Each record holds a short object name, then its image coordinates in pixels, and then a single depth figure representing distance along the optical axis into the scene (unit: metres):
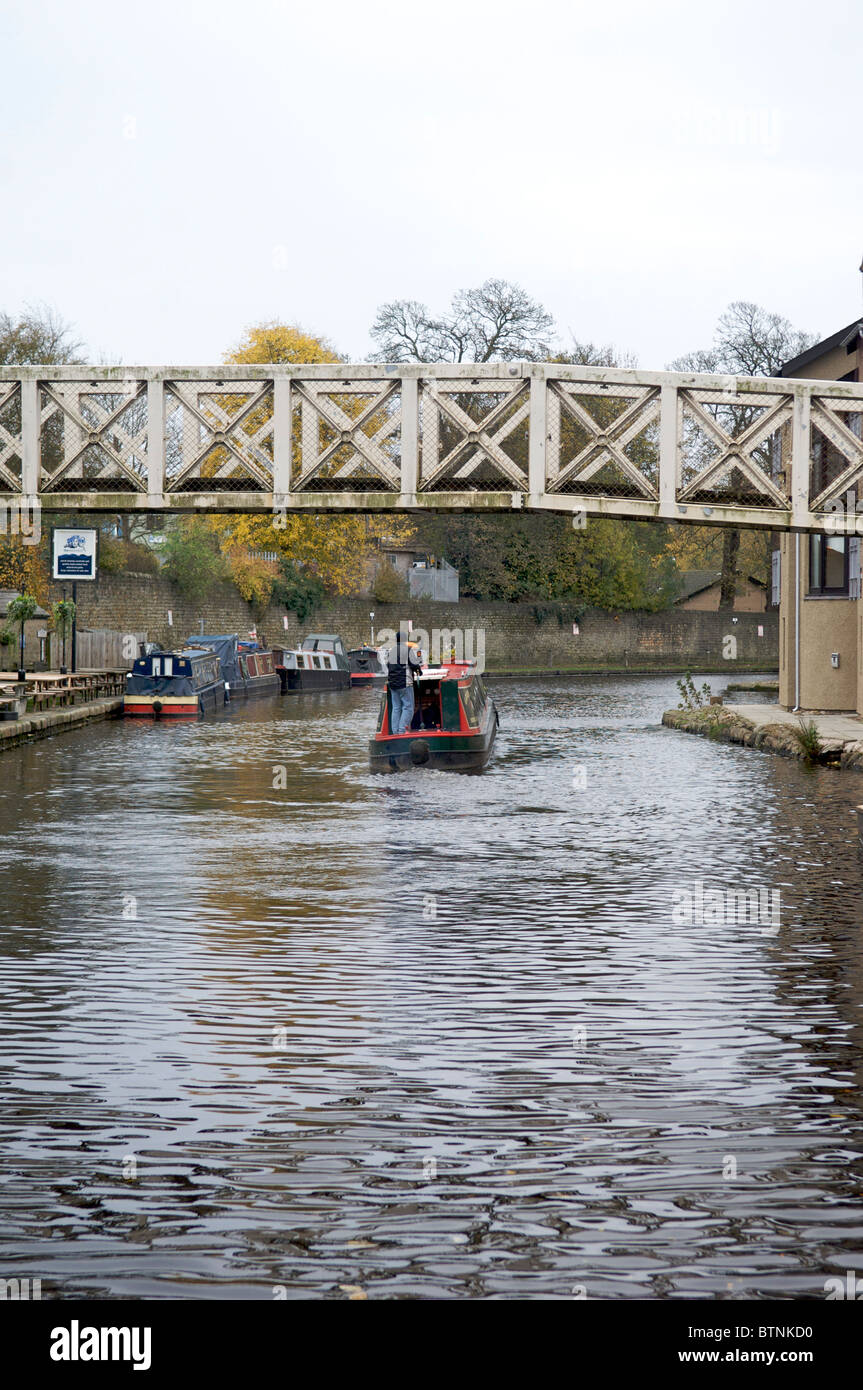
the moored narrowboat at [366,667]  51.56
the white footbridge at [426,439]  14.48
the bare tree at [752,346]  63.72
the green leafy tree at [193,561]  55.12
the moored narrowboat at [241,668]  42.75
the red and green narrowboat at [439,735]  22.05
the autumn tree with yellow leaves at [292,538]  53.91
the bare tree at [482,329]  64.38
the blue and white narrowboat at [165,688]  34.66
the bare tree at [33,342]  43.56
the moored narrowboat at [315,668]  48.12
